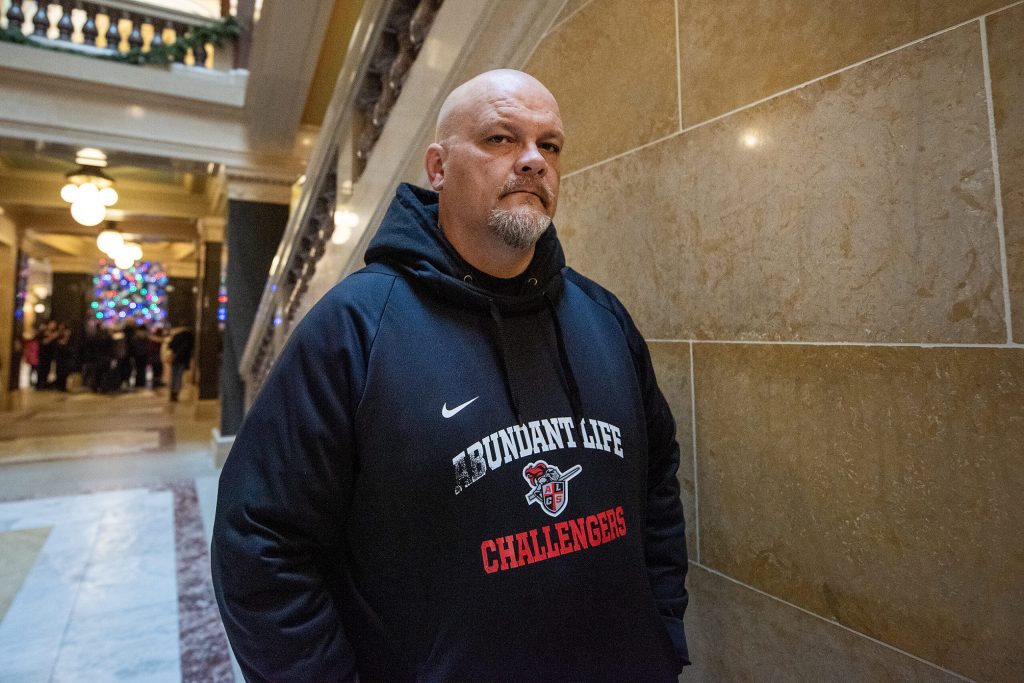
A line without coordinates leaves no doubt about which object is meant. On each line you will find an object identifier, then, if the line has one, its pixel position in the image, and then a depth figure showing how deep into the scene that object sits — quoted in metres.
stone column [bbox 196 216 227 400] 8.41
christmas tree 19.02
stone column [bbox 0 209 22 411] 9.83
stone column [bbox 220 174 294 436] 5.93
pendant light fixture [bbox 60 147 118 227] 5.59
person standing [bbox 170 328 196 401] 10.91
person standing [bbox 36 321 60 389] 13.18
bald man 0.89
